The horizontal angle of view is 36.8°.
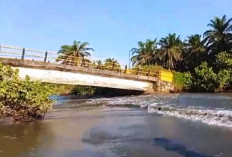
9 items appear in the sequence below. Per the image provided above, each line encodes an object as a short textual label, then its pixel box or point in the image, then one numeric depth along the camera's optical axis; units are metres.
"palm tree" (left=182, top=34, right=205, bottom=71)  57.56
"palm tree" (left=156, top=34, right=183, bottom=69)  65.69
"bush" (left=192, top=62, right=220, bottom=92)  44.25
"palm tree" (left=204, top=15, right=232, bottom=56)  53.97
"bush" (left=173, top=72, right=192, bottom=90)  47.34
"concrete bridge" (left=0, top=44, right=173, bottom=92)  26.78
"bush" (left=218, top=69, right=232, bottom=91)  43.22
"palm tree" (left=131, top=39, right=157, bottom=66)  73.44
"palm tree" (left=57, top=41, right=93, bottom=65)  65.31
